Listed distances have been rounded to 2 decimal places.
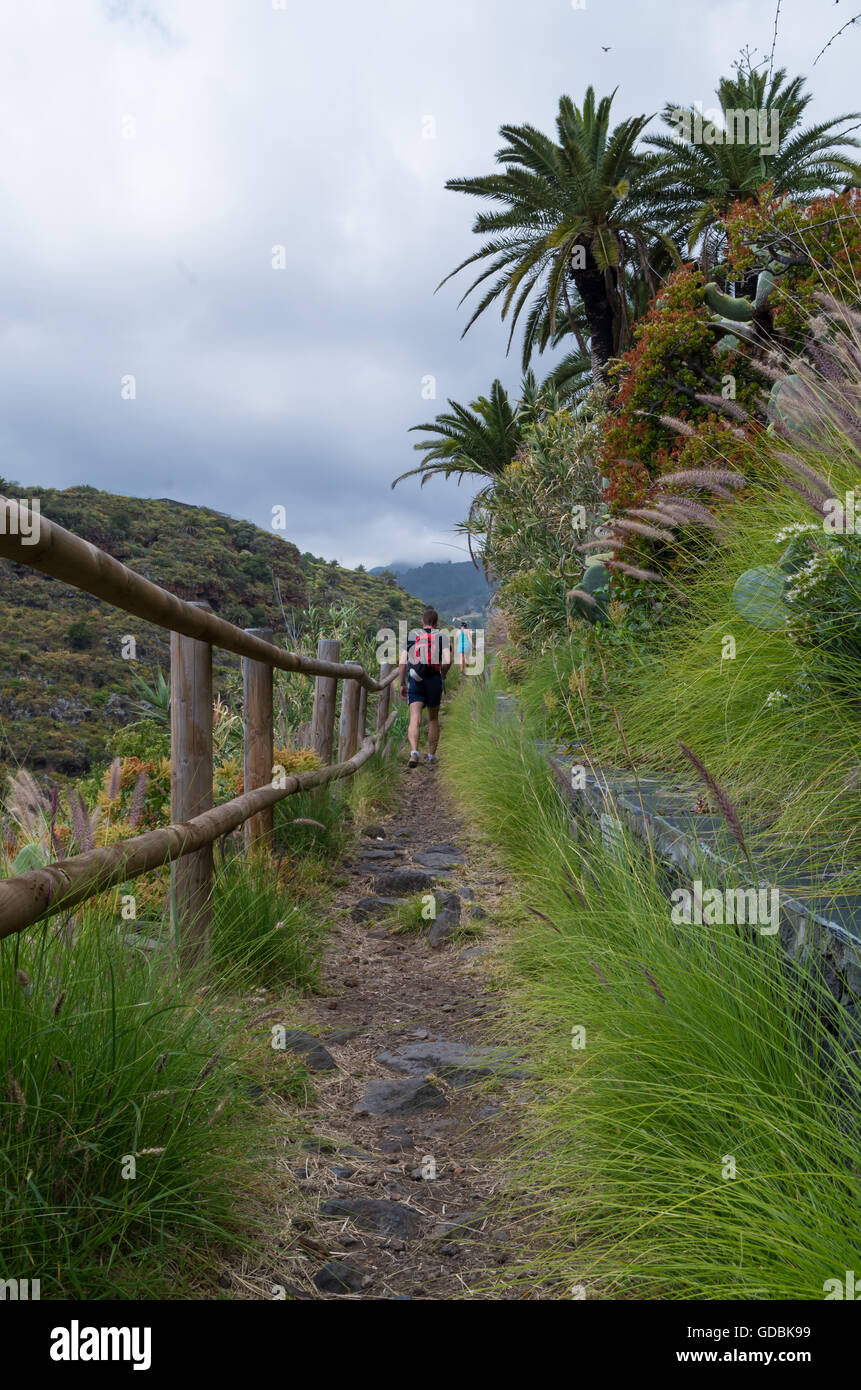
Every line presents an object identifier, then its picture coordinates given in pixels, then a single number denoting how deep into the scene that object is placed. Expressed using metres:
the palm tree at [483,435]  22.06
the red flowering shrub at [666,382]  6.51
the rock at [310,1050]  3.01
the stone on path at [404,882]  5.36
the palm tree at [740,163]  16.25
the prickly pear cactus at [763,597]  3.26
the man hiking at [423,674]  10.49
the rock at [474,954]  4.07
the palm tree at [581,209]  15.35
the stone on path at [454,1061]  2.85
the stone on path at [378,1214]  2.19
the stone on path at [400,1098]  2.86
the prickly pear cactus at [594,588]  6.41
